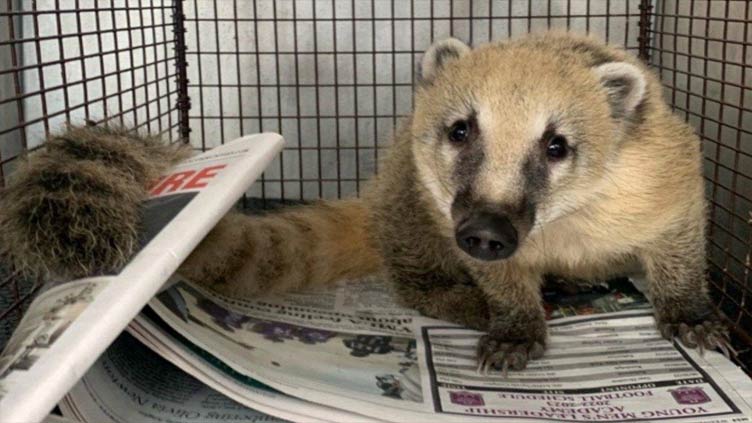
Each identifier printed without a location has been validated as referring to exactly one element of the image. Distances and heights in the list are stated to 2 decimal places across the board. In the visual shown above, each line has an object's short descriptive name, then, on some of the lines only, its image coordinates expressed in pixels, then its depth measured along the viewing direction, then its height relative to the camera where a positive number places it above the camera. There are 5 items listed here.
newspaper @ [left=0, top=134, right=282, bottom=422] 0.23 -0.09
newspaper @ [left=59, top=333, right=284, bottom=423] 0.31 -0.15
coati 0.35 -0.08
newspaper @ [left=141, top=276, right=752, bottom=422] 0.32 -0.16
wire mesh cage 0.62 -0.02
